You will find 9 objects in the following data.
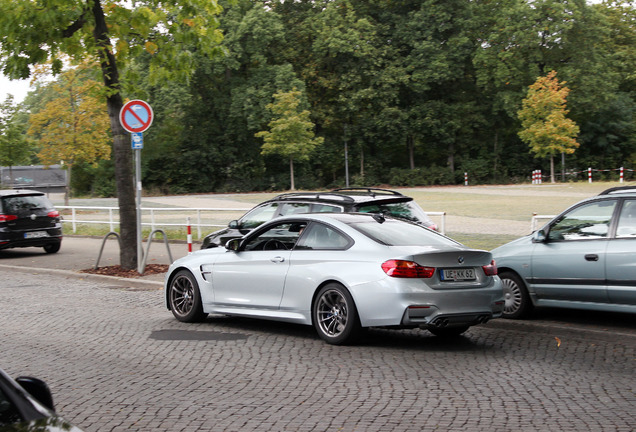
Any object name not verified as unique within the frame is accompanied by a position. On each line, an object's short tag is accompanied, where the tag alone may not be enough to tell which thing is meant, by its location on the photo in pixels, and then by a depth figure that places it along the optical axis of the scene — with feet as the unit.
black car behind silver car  37.09
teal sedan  27.68
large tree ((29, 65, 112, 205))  129.29
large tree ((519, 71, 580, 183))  185.98
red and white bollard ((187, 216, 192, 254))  51.98
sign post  47.65
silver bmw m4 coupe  25.08
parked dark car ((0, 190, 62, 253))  63.52
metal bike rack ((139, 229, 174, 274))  49.44
